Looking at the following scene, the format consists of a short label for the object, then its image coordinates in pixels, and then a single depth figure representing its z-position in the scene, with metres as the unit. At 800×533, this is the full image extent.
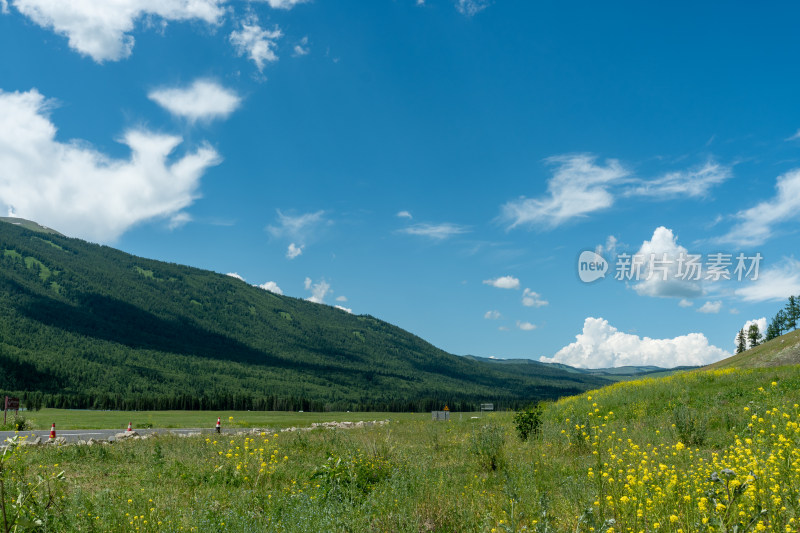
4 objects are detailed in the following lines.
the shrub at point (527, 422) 16.41
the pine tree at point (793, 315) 119.44
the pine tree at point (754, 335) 117.56
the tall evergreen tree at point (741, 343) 124.50
